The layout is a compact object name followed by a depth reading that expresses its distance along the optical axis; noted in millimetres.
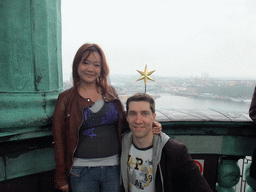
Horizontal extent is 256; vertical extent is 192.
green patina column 1354
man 1404
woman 1443
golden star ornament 2211
